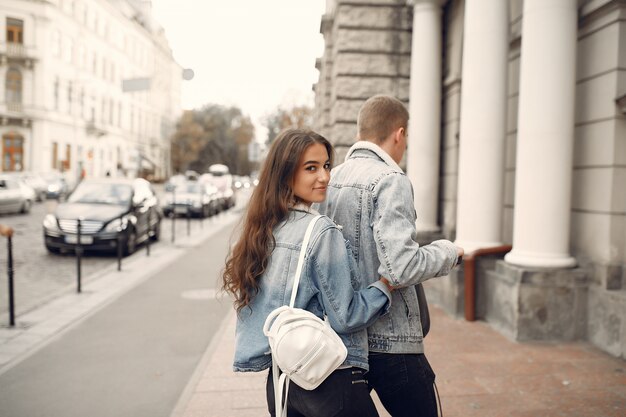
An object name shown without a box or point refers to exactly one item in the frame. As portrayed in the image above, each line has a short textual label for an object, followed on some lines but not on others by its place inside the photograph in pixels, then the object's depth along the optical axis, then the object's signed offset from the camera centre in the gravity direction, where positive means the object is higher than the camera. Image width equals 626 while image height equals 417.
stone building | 5.73 +0.20
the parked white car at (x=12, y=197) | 22.14 -0.74
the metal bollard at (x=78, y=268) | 8.79 -1.34
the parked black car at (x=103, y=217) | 12.88 -0.84
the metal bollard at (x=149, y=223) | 15.34 -1.10
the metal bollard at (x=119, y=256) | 11.10 -1.43
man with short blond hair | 2.13 -0.25
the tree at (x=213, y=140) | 74.88 +5.68
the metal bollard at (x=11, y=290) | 6.72 -1.30
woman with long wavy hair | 2.01 -0.32
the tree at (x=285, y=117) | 37.03 +4.45
